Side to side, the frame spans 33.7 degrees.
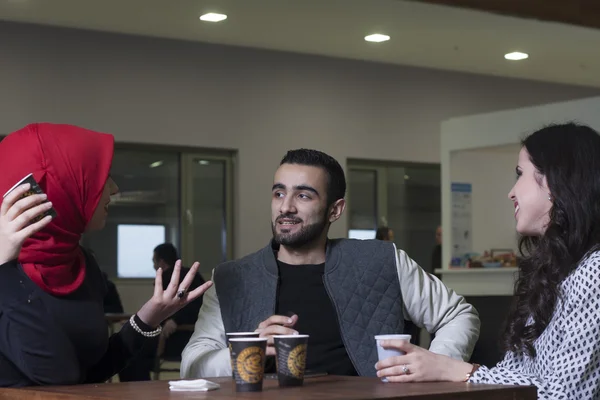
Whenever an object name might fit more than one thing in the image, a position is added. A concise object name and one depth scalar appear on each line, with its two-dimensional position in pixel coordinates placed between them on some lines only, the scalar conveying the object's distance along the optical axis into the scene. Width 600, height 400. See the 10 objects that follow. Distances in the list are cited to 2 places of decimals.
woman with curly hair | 2.14
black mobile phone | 2.39
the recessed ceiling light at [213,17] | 8.38
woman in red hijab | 2.20
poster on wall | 9.15
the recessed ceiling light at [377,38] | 9.14
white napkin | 2.06
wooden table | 1.94
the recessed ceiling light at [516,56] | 9.95
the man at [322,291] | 2.90
